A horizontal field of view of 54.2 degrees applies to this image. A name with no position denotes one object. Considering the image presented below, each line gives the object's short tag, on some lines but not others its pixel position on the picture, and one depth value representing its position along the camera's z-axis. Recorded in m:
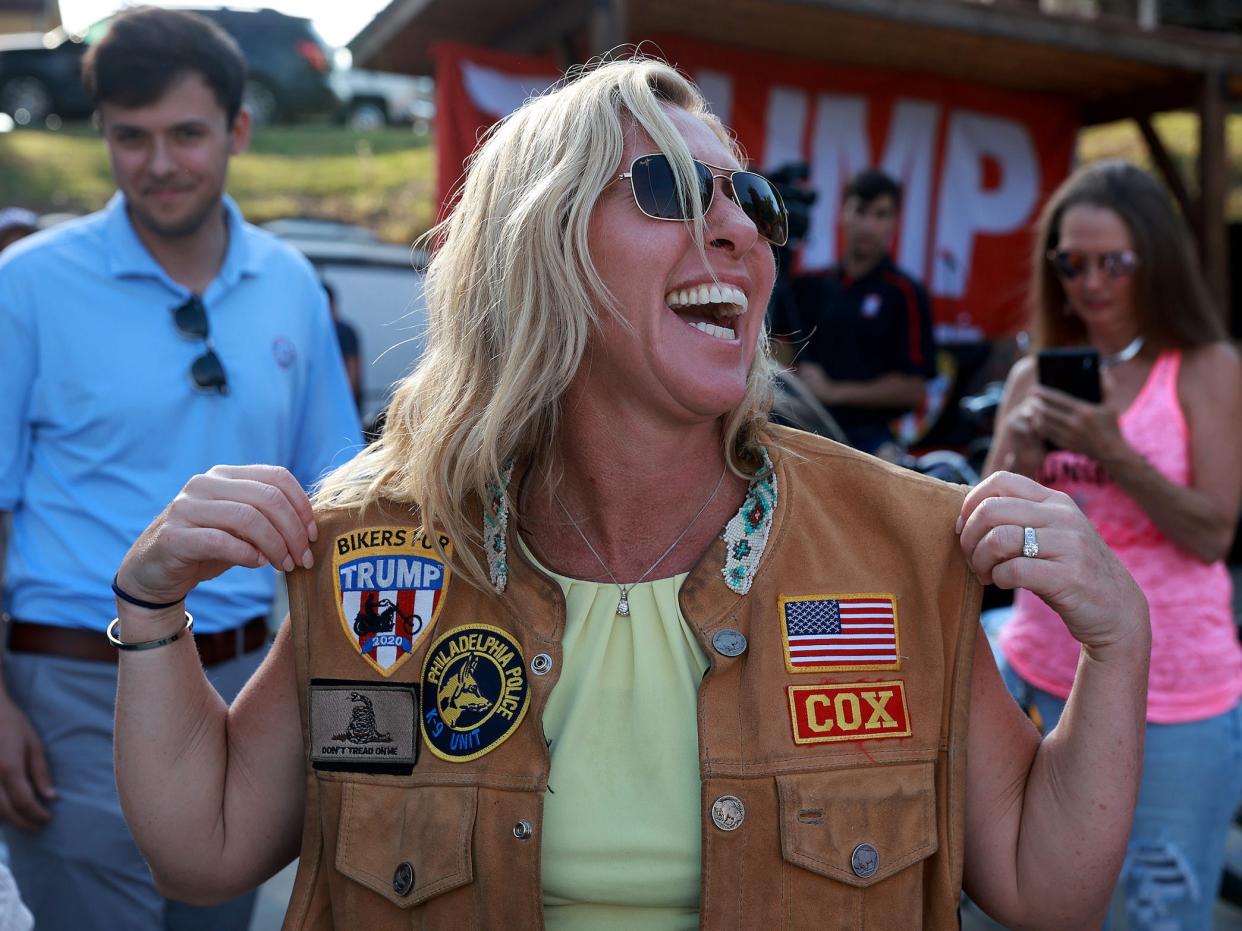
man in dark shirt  5.46
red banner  7.29
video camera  3.93
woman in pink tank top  2.89
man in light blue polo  2.72
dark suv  19.34
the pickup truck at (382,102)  23.39
